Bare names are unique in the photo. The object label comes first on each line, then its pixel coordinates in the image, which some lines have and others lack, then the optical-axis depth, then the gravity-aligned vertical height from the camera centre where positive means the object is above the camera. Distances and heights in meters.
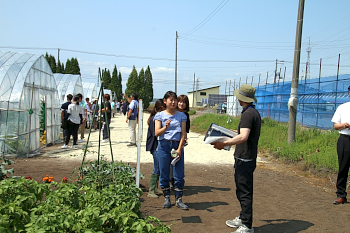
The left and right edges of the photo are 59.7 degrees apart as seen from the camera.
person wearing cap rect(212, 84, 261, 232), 3.77 -0.73
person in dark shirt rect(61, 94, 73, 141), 10.90 -0.65
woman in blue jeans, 4.60 -0.67
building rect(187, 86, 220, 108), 71.25 +1.44
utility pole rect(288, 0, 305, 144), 9.45 +0.70
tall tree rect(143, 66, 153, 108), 50.87 +1.57
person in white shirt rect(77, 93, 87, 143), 12.86 -1.31
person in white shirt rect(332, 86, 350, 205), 5.02 -0.74
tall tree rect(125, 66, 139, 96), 50.41 +2.41
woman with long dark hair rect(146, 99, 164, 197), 5.36 -0.98
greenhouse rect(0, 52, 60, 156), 8.77 -0.25
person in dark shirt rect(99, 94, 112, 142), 12.15 -1.29
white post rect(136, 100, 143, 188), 4.20 -0.40
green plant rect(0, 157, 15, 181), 4.42 -1.14
